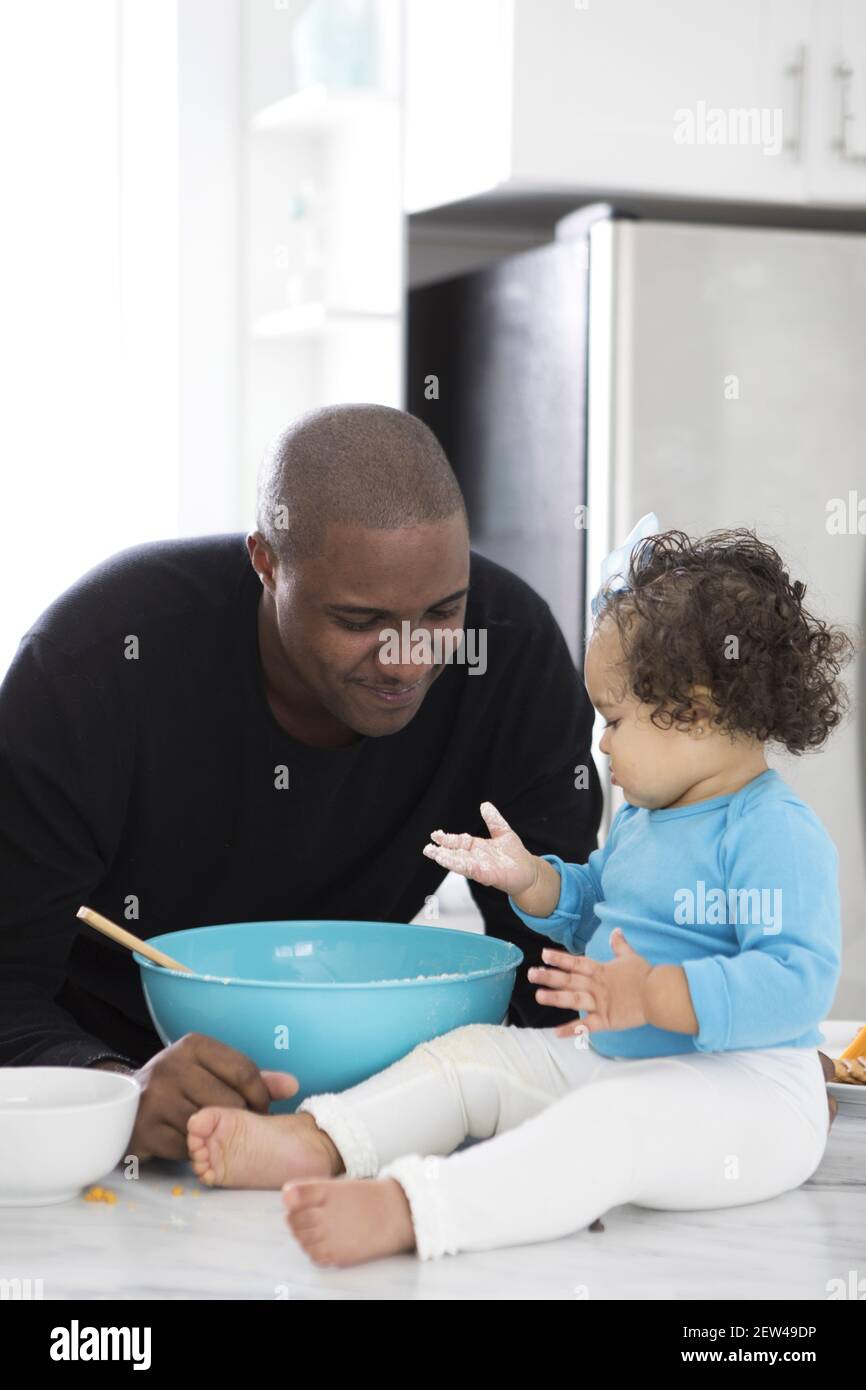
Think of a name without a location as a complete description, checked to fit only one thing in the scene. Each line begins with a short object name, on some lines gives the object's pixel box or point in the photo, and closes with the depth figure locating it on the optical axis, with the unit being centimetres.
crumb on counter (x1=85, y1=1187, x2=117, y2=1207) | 96
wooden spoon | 106
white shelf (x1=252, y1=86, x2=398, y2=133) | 261
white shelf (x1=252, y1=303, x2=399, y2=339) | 265
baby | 92
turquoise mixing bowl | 104
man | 127
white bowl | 92
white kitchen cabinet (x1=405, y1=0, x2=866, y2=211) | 249
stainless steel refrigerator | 248
